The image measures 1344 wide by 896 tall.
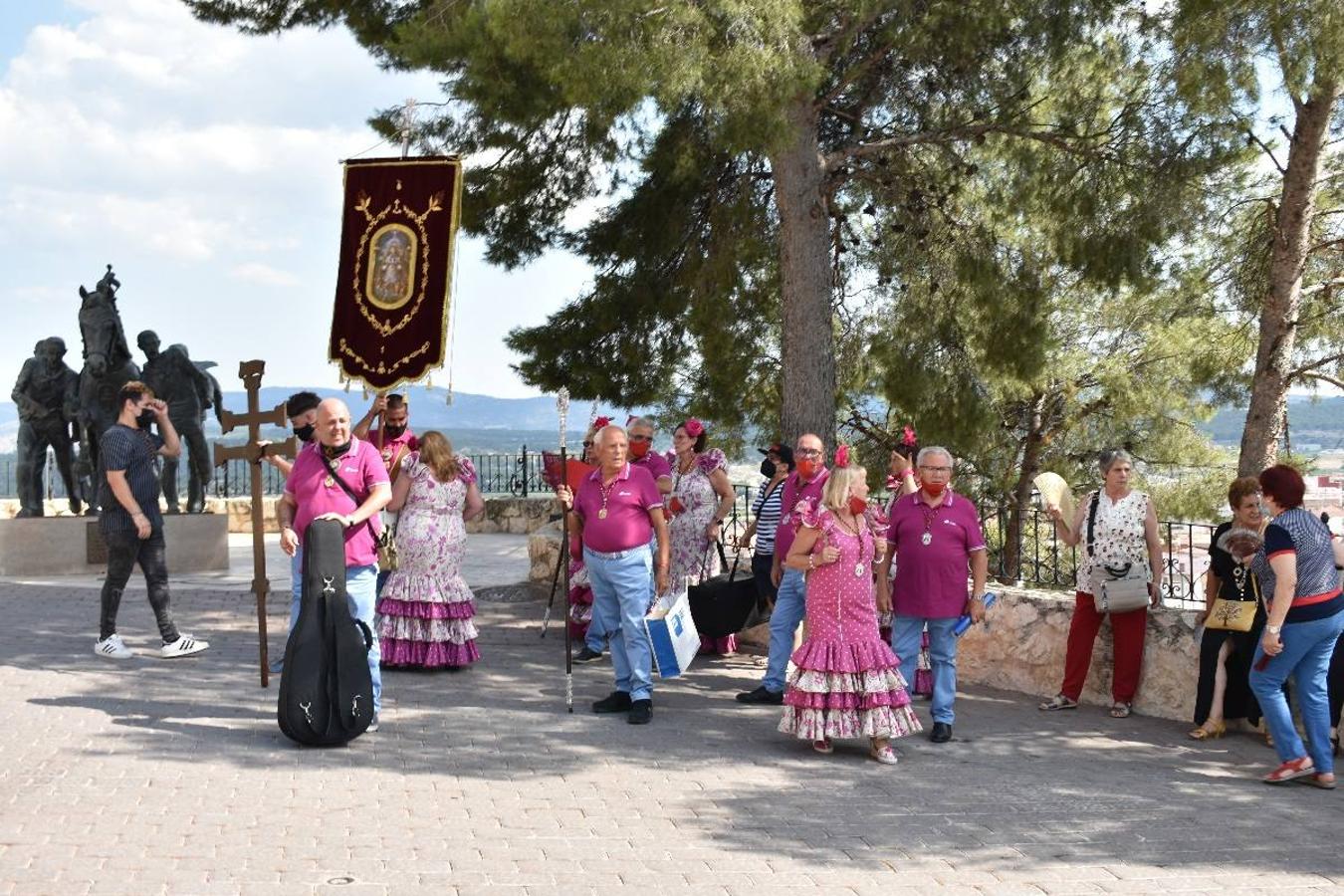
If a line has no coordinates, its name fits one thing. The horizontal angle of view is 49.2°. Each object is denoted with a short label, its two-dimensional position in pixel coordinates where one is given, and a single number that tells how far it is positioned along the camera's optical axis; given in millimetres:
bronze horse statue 14805
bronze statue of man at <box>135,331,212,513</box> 16438
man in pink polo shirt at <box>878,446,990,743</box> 7875
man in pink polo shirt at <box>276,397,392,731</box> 7691
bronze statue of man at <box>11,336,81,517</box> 16297
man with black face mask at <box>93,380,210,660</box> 9500
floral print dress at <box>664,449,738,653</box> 10508
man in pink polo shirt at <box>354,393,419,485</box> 10086
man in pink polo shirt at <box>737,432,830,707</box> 8703
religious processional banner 12594
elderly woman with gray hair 8609
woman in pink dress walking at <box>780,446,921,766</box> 7430
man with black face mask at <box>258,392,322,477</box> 8609
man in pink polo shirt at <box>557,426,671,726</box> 8258
